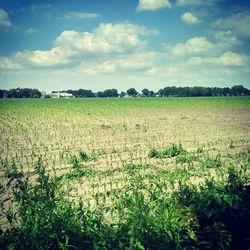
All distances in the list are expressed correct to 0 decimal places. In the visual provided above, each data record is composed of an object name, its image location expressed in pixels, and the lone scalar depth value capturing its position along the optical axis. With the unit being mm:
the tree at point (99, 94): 171500
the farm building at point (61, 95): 171100
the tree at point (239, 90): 145625
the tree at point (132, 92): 171500
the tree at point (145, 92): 178375
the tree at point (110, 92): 170875
